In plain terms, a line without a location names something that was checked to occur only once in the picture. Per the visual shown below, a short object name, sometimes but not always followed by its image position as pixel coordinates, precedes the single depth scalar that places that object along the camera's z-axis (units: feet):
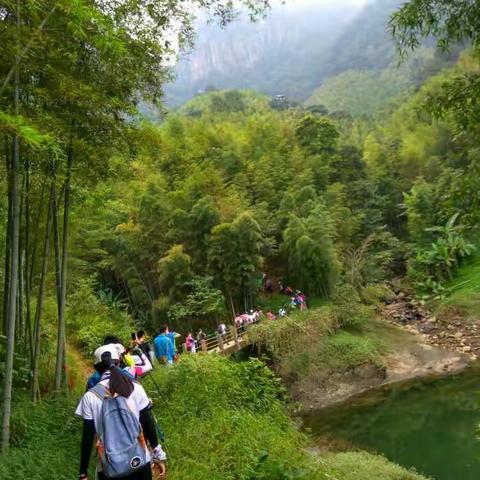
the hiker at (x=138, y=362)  17.23
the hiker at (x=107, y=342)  9.67
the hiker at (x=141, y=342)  21.84
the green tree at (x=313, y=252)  61.16
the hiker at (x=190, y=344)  41.23
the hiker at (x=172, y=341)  29.45
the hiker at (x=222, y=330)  47.20
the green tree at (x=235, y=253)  57.21
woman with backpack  8.20
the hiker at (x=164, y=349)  28.58
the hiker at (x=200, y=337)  47.91
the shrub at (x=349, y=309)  54.49
